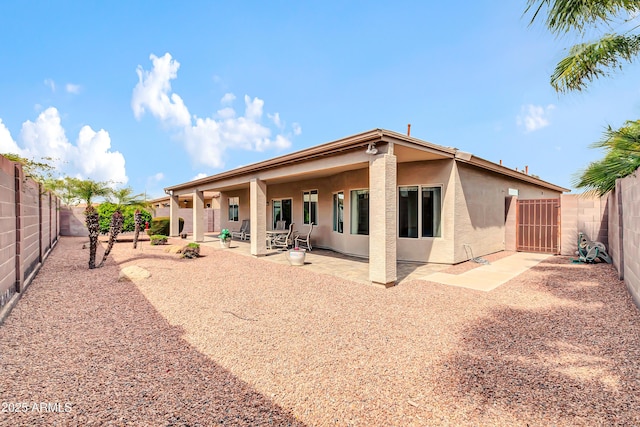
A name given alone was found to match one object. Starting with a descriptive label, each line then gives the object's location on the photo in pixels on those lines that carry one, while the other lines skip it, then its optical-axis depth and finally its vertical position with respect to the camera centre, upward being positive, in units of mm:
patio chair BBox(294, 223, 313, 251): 12677 -1300
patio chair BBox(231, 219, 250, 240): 17406 -1199
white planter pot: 9273 -1462
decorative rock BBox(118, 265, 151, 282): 7260 -1592
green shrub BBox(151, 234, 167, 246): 15299 -1507
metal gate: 11320 -595
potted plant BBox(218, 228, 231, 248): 13602 -1299
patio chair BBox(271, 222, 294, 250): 12953 -1340
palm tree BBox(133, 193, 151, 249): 13967 +99
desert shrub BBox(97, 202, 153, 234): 18359 -279
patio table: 12927 -1113
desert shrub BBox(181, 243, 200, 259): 10898 -1491
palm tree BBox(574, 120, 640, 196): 5500 +1096
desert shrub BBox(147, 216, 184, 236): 19841 -1002
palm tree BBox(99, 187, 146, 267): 17953 +841
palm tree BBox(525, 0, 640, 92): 5262 +3454
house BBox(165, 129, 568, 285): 6633 +485
